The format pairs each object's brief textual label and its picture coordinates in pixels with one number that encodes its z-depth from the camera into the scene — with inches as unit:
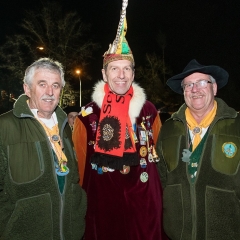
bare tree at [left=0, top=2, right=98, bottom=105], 692.1
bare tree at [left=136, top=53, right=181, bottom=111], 1051.8
